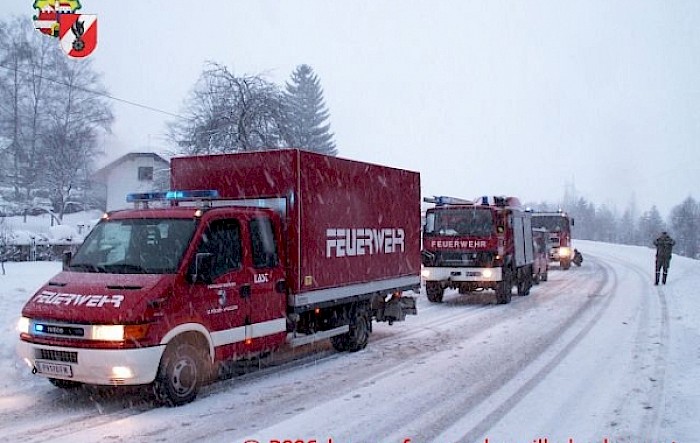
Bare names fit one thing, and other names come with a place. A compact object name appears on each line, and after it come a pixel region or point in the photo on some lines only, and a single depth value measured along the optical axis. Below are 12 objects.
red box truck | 6.55
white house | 51.53
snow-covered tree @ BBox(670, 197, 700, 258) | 104.88
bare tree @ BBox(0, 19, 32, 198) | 41.91
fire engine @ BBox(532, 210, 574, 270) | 32.25
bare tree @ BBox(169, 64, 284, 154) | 26.31
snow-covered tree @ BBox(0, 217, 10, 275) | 19.84
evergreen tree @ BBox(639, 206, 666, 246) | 123.06
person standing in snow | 22.94
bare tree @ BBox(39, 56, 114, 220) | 44.22
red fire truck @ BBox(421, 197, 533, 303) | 17.02
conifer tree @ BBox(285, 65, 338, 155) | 52.72
